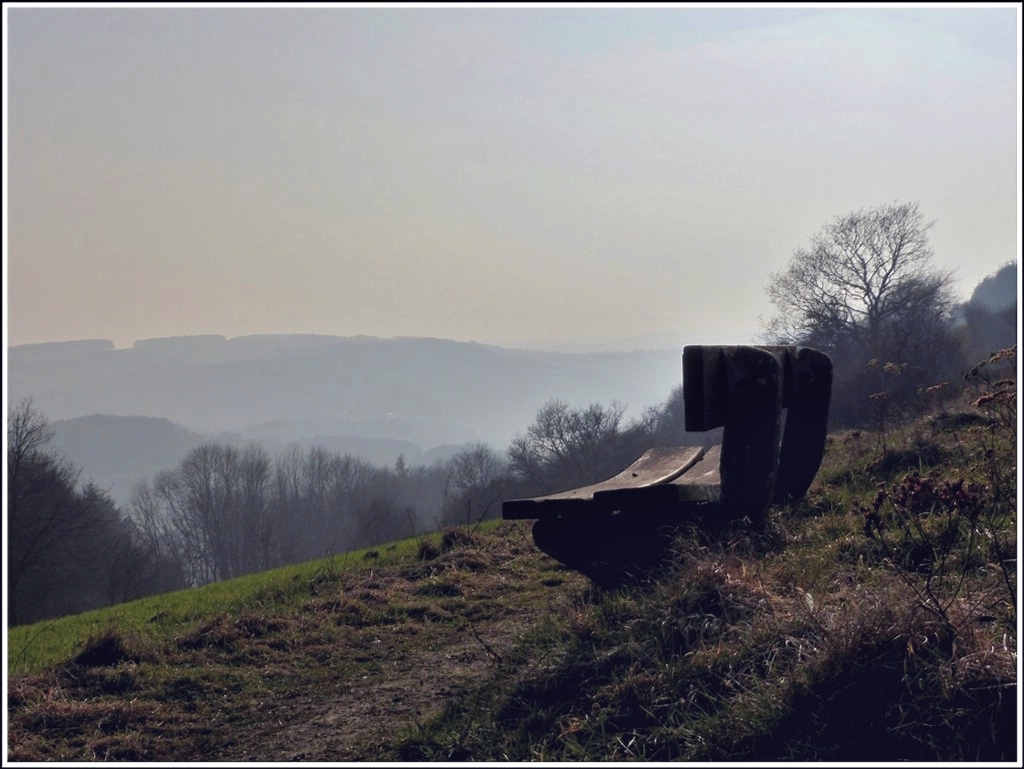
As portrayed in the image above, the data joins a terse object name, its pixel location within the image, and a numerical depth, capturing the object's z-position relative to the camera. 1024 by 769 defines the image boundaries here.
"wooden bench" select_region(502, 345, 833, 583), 5.22
